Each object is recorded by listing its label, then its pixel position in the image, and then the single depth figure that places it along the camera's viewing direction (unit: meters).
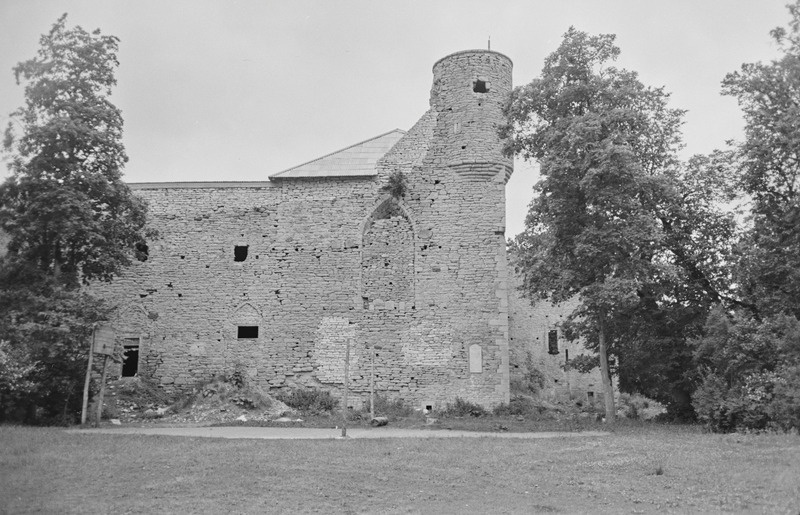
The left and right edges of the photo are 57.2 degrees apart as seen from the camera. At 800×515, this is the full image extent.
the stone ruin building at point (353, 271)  24.69
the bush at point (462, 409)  23.48
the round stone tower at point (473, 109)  25.77
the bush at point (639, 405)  31.38
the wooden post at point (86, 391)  18.72
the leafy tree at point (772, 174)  19.73
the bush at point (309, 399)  23.77
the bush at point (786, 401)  16.12
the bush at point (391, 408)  23.46
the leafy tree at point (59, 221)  18.70
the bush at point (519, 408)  23.62
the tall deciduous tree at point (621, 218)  20.30
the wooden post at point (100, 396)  18.84
